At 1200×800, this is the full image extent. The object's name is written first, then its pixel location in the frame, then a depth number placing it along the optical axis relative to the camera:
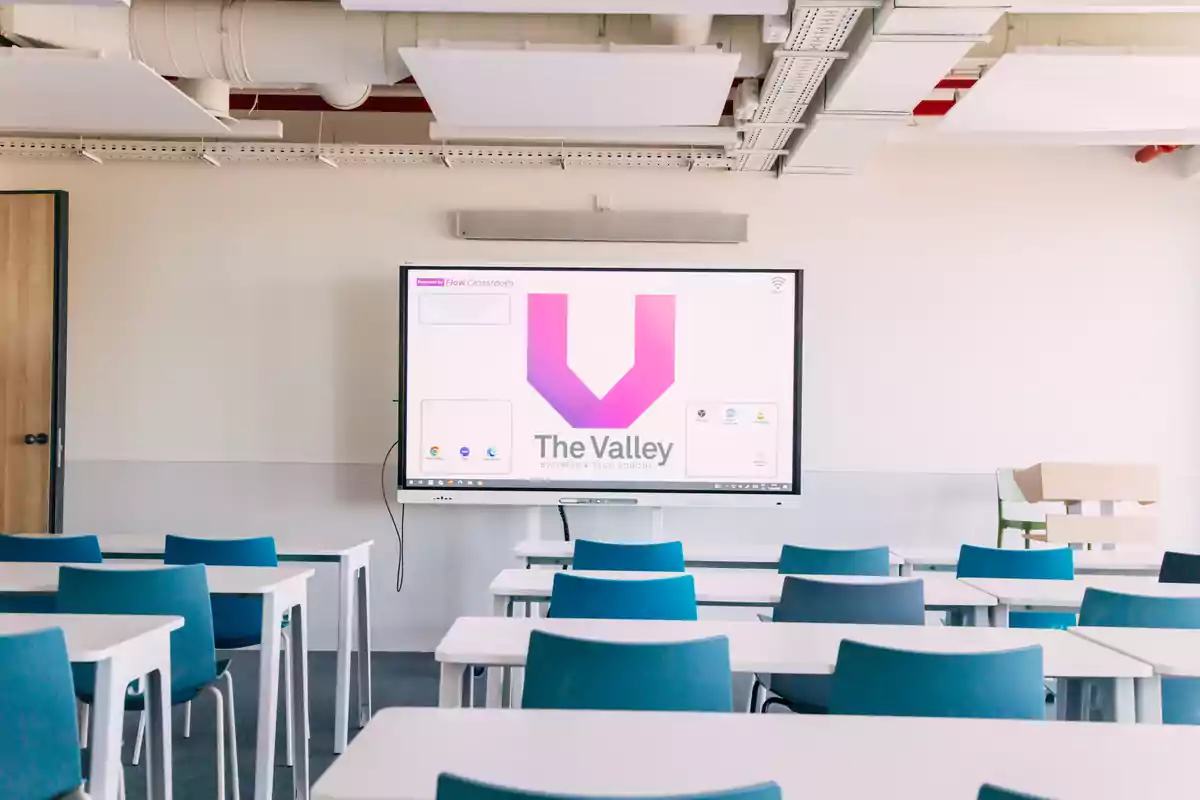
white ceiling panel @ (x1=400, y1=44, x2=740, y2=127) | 3.80
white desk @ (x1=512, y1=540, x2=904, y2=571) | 4.19
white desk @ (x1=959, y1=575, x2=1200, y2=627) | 3.00
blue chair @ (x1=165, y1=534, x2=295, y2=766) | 3.69
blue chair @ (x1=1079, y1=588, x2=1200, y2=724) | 2.62
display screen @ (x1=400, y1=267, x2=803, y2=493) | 5.46
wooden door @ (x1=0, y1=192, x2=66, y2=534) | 5.58
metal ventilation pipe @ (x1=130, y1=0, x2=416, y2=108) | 3.89
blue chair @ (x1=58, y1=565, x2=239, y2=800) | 2.83
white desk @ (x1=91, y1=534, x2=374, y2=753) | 3.92
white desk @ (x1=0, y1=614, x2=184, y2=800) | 2.07
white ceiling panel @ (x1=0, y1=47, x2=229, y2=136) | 3.90
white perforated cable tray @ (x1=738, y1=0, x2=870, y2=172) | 3.59
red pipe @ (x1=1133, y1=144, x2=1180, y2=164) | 5.57
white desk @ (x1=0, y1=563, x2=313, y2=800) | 2.96
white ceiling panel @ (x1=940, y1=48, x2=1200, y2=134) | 3.84
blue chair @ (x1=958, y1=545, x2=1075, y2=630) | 3.81
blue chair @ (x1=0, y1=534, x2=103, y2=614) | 3.70
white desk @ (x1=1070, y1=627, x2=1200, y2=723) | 2.05
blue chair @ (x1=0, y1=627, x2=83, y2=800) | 1.86
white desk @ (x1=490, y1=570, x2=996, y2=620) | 2.98
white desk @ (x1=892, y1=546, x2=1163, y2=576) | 4.22
